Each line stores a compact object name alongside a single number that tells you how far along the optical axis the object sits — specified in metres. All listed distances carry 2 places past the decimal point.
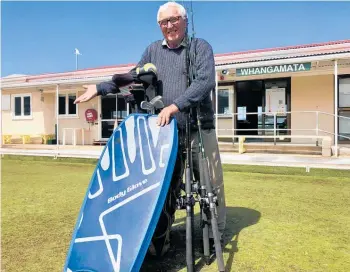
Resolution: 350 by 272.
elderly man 2.17
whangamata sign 8.45
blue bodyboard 1.95
